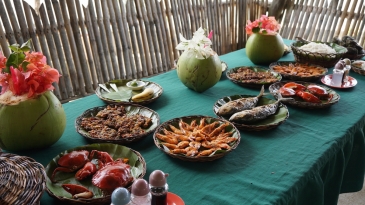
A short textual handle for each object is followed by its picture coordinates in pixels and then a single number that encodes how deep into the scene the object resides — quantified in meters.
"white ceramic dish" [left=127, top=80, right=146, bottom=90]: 1.63
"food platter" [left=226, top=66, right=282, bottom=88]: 1.71
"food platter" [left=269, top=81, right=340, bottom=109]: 1.48
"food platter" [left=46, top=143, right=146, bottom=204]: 0.86
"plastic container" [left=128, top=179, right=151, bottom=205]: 0.72
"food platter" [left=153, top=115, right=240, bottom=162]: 1.08
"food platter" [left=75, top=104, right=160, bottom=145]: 1.16
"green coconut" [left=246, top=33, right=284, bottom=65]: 2.02
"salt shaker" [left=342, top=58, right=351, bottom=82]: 1.78
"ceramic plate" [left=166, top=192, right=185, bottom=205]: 0.85
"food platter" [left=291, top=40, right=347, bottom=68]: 2.00
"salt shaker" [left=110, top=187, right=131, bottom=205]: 0.68
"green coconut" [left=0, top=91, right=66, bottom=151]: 1.05
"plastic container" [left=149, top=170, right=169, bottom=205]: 0.71
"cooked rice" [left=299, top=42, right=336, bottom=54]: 2.06
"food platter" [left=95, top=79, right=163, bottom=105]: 1.50
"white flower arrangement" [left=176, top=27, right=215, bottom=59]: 1.55
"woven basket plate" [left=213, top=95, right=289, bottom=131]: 1.28
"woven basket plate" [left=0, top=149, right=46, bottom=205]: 0.68
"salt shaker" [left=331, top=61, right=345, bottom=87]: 1.75
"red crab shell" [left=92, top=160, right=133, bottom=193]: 0.89
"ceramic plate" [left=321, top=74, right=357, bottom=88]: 1.78
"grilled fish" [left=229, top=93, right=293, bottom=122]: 1.30
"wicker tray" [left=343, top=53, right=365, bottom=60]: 2.19
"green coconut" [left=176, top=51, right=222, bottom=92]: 1.59
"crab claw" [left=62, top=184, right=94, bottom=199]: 0.90
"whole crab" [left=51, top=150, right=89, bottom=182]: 0.99
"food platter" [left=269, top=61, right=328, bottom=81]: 1.83
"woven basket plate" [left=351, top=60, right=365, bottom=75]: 1.97
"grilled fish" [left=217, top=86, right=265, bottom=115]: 1.37
